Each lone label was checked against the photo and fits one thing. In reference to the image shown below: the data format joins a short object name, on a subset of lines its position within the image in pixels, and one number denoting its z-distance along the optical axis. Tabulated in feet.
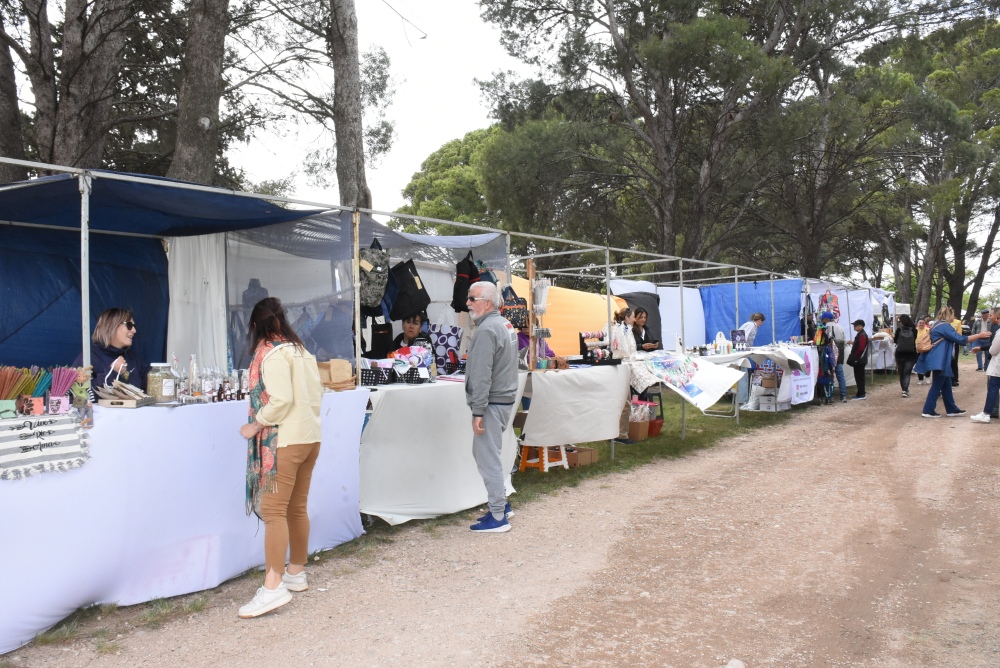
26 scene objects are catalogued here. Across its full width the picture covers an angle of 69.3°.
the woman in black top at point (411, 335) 18.36
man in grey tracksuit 14.21
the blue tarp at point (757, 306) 37.29
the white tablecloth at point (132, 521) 9.23
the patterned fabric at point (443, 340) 18.74
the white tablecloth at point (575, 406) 18.69
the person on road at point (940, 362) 28.63
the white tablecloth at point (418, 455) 14.48
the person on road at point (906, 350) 39.40
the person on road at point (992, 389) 27.17
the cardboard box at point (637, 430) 24.73
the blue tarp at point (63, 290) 16.42
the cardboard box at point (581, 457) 20.40
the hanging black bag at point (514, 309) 18.56
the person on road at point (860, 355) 37.83
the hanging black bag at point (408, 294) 18.17
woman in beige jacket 10.21
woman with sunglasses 12.37
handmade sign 9.11
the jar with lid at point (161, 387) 11.05
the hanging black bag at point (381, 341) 17.69
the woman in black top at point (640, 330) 26.94
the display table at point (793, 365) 29.90
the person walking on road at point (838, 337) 36.11
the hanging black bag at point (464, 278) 18.63
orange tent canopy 35.09
